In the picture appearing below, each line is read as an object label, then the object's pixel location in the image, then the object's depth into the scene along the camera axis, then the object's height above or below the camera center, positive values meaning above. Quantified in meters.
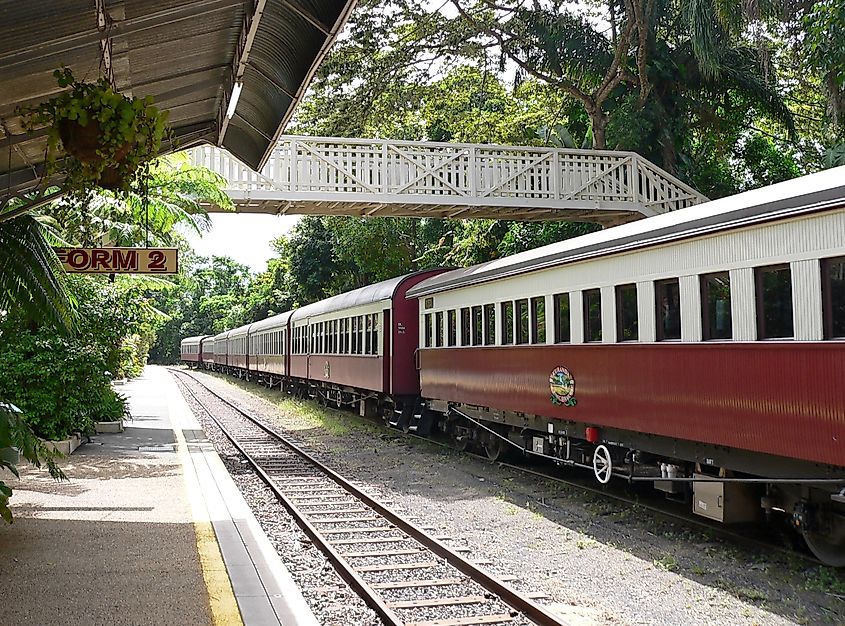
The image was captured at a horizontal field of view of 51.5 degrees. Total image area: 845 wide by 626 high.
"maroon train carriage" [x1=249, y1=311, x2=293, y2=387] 33.69 +0.31
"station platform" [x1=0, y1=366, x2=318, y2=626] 5.75 -1.64
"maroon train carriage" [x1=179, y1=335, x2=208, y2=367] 82.25 +0.66
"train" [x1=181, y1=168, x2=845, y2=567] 6.82 -0.03
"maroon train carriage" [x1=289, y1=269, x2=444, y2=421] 18.05 +0.18
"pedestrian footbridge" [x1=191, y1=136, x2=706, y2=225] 16.84 +3.52
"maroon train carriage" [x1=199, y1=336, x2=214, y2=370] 71.56 +0.34
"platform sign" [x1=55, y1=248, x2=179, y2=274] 10.09 +1.15
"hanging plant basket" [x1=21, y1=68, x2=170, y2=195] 5.50 +1.48
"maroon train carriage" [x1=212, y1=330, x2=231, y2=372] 58.92 +0.39
